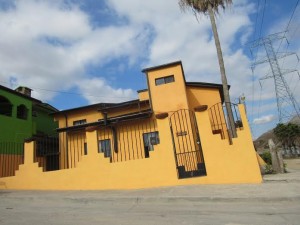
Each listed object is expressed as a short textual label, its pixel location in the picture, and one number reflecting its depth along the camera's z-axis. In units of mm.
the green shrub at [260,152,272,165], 17656
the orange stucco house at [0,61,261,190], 9078
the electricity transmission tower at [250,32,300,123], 34681
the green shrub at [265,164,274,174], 12183
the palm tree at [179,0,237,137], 13234
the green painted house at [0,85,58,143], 18453
